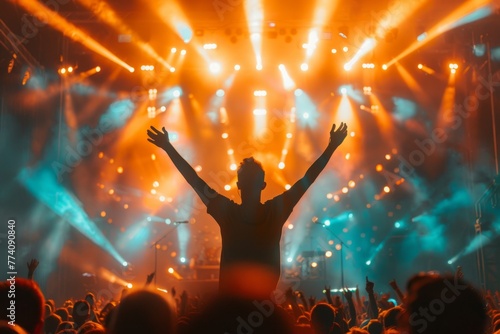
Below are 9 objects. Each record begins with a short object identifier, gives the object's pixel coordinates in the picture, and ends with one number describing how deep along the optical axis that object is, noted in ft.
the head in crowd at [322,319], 13.84
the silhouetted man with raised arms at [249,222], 10.57
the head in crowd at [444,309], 6.69
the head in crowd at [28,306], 8.60
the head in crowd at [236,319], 4.98
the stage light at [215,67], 75.20
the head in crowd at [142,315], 5.95
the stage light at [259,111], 86.79
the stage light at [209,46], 69.82
